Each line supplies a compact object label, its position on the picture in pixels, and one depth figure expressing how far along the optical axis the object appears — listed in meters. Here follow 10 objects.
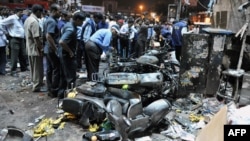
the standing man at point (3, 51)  7.62
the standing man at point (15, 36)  7.76
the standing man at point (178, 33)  8.66
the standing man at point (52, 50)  5.55
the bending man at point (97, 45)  5.88
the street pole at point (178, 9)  17.48
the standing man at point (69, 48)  5.24
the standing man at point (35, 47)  5.94
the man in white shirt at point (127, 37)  11.29
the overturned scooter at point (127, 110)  3.89
